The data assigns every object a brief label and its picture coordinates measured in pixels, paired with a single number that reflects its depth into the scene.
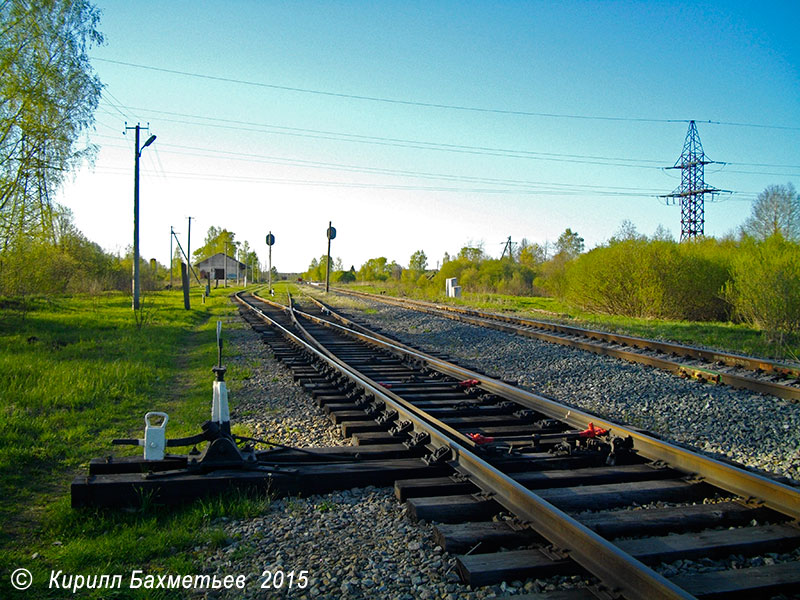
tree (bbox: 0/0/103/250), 14.16
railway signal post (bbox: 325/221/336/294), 41.28
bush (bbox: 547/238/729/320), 18.23
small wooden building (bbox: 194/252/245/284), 99.19
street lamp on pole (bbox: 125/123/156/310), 23.45
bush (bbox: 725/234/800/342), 12.54
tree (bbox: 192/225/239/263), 99.94
